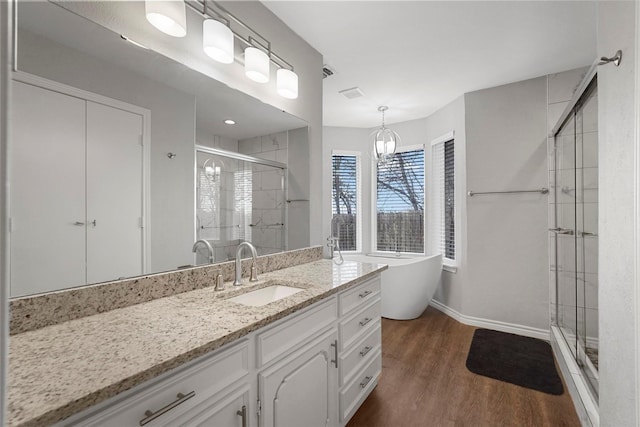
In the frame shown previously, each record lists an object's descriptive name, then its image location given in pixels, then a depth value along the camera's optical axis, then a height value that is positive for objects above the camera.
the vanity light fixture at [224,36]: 1.25 +0.91
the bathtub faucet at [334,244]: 2.19 -0.25
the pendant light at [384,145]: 3.05 +0.72
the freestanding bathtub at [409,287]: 3.18 -0.86
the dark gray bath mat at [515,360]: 2.10 -1.24
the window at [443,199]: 3.54 +0.17
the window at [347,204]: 4.40 +0.13
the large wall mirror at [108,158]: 0.92 +0.22
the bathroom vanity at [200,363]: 0.62 -0.42
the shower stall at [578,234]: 1.82 -0.17
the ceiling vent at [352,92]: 3.06 +1.31
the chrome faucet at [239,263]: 1.49 -0.27
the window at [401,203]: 4.04 +0.13
